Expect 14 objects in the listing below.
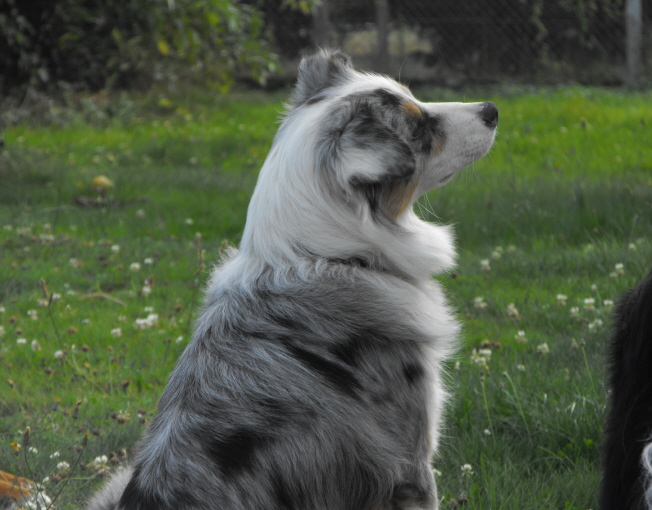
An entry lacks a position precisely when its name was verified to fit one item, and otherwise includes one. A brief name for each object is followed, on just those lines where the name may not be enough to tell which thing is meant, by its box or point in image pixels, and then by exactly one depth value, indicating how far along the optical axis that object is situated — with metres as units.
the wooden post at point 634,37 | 24.12
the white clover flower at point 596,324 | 8.24
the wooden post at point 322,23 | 25.14
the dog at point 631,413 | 4.05
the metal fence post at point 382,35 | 25.19
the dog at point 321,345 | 4.42
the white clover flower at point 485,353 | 7.80
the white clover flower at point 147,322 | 8.83
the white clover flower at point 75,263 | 11.17
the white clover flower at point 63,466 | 6.24
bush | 19.06
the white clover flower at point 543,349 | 7.96
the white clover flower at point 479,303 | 9.34
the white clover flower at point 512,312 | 9.06
